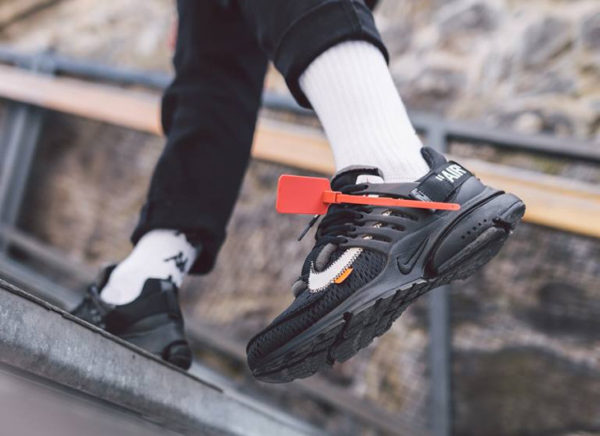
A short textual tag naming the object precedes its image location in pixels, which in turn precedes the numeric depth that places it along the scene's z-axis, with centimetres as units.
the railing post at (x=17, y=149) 211
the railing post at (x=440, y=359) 124
